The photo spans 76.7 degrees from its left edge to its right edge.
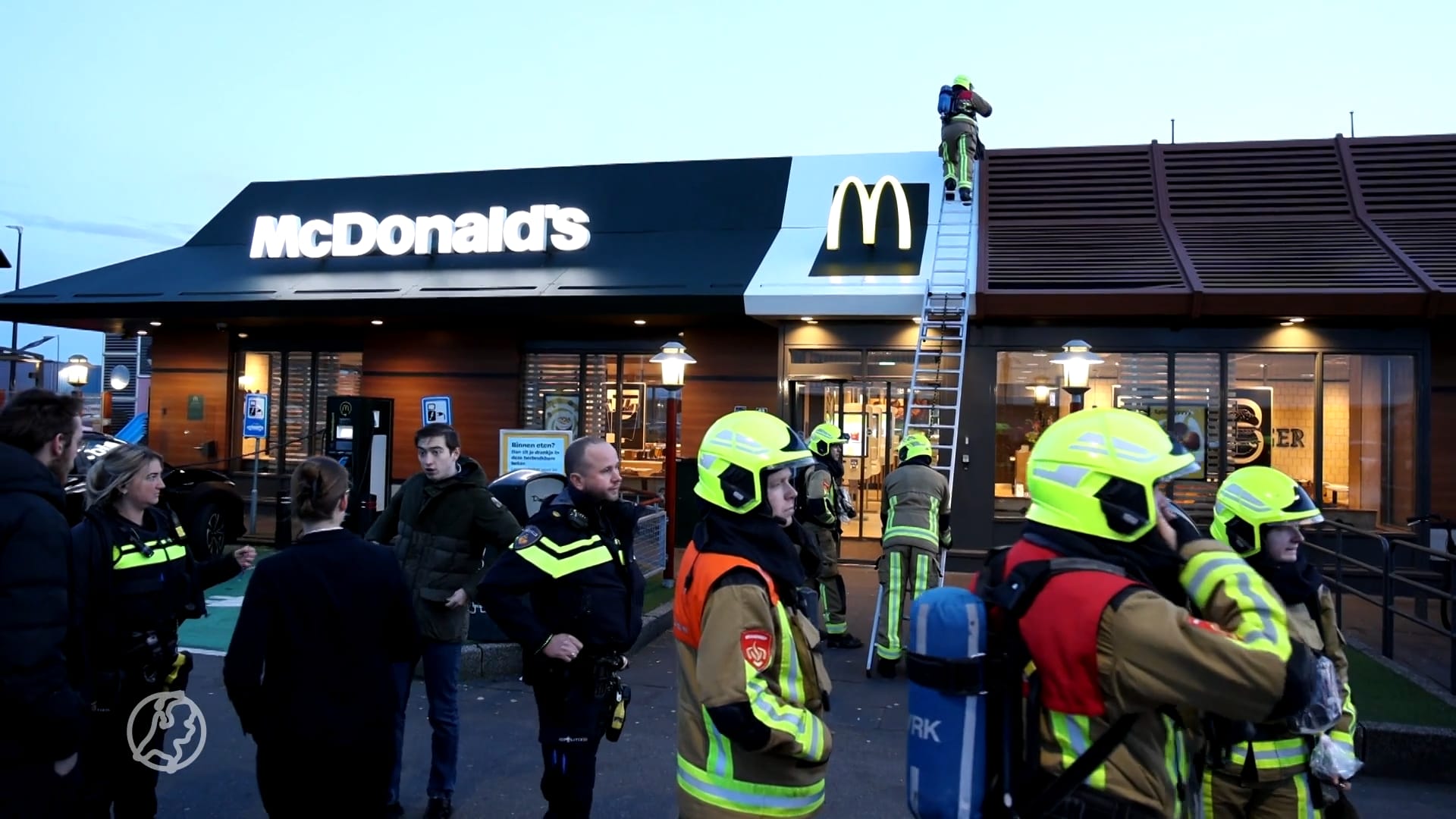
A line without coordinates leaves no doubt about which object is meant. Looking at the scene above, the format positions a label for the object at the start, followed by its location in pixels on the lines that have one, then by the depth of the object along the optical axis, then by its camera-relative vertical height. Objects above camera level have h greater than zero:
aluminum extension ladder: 11.41 +1.16
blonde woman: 3.66 -0.84
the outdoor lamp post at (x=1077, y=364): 9.90 +0.73
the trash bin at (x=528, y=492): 7.70 -0.63
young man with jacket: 4.64 -0.72
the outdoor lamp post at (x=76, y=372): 20.84 +0.81
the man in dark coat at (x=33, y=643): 2.57 -0.67
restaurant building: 11.51 +1.57
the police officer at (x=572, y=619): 3.52 -0.78
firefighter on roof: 12.90 +4.19
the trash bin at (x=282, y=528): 12.23 -1.54
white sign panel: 11.02 -0.37
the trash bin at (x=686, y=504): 13.39 -1.22
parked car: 10.82 -1.13
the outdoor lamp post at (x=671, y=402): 10.36 +0.22
